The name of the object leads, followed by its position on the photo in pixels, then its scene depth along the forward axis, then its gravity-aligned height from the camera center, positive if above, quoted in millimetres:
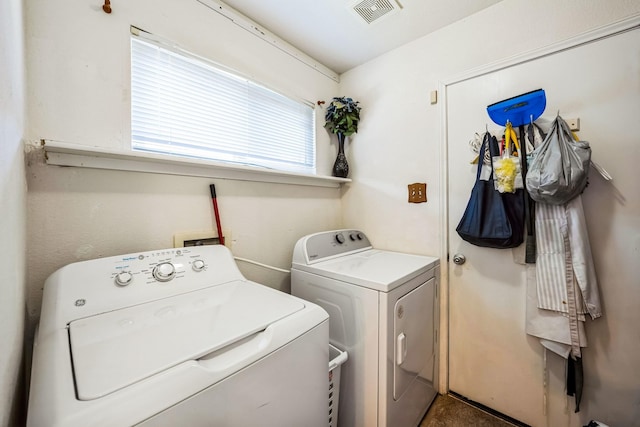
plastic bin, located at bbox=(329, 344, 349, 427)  1037 -780
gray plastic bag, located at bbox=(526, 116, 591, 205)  1039 +175
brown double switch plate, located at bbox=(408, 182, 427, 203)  1649 +108
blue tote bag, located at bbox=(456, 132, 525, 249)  1275 -46
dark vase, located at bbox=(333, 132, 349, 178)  1999 +375
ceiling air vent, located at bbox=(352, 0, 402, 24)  1367 +1184
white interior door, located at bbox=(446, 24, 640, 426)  1094 -217
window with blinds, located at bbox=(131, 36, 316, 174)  1158 +566
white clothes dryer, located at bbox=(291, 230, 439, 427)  1076 -584
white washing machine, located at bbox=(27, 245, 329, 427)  460 -342
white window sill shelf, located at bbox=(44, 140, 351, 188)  906 +222
